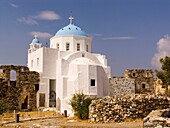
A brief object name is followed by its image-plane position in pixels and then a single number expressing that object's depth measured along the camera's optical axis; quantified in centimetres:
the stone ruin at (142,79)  4302
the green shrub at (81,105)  2109
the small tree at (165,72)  2961
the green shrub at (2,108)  2448
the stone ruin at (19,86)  3531
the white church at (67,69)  3259
